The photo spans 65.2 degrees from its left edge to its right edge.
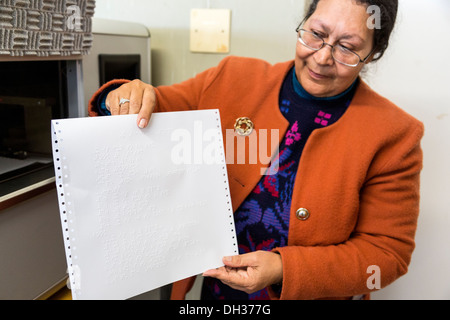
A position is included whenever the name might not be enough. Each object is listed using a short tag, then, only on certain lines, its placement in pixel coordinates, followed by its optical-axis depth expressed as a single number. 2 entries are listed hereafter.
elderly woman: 0.75
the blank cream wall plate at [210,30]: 1.19
